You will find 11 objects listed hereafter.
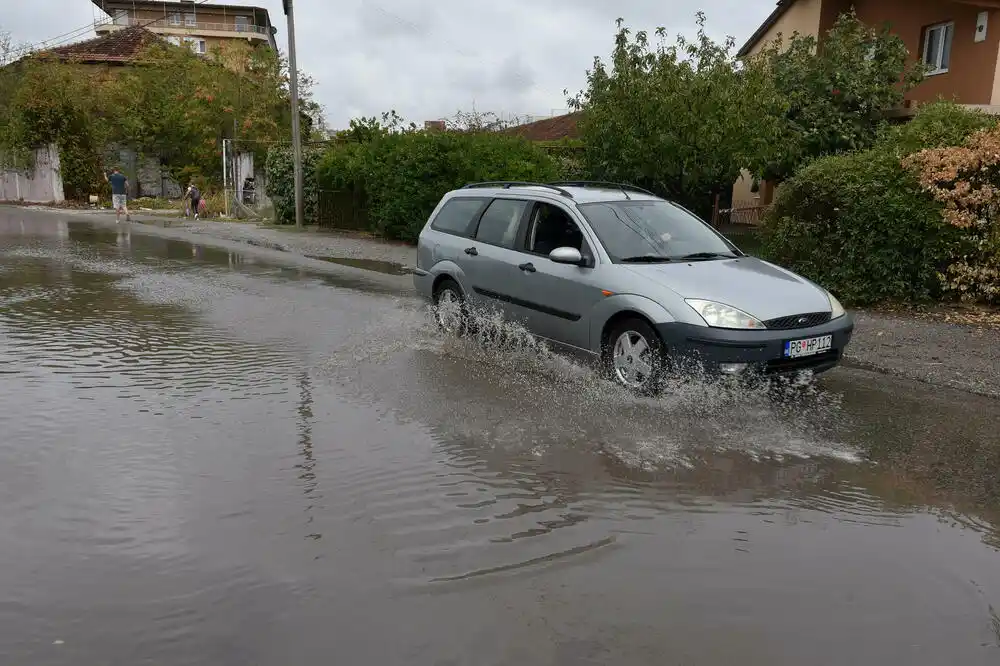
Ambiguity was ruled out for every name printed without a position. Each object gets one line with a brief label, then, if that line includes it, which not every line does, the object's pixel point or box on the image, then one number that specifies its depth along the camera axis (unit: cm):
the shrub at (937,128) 1078
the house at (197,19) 8556
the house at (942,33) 2009
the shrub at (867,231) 1002
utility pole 2366
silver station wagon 614
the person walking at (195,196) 2981
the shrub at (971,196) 968
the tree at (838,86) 1870
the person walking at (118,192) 2862
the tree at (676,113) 1409
